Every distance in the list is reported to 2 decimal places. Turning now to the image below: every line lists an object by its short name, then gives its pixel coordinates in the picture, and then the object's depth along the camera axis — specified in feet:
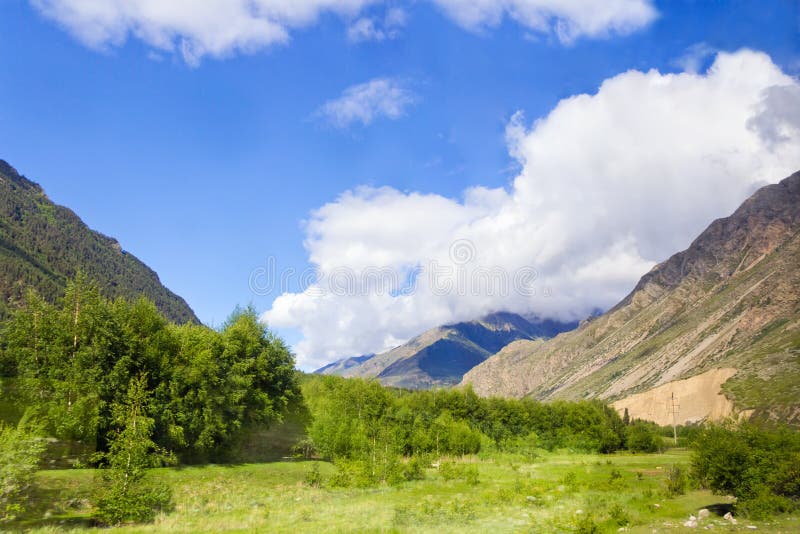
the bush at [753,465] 93.20
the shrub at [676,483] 134.31
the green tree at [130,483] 93.20
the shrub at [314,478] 156.87
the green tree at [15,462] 79.15
